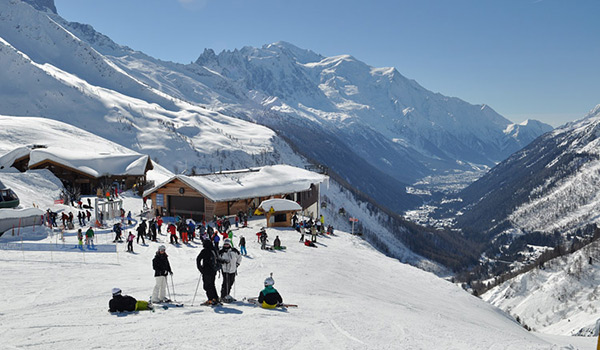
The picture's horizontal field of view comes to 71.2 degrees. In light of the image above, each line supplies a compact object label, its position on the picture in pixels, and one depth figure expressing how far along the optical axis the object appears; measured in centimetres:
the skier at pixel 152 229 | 2688
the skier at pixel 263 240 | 2669
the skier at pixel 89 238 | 2422
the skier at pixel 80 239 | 2398
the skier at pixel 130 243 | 2375
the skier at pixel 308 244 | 2920
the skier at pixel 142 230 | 2592
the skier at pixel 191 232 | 2786
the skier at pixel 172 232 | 2677
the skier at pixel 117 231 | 2570
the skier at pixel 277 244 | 2680
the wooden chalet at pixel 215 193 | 3803
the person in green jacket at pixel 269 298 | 1285
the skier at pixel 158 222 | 3041
